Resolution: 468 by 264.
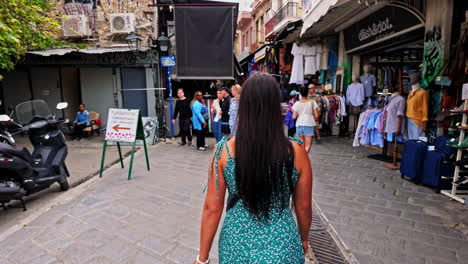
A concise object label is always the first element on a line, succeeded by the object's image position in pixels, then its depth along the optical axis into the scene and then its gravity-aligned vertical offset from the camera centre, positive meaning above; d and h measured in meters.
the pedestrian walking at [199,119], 8.34 -0.73
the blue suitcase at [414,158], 4.97 -1.14
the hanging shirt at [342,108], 9.27 -0.48
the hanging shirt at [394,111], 5.81 -0.38
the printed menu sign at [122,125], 5.63 -0.59
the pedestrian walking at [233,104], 6.44 -0.24
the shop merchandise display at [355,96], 8.91 -0.10
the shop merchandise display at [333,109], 9.23 -0.51
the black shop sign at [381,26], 6.25 +1.61
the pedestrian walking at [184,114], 9.03 -0.62
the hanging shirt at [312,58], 10.42 +1.25
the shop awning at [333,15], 5.90 +2.07
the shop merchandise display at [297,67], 10.63 +0.95
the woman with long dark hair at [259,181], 1.38 -0.43
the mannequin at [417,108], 5.40 -0.29
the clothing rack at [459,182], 4.25 -1.32
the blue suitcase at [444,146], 4.52 -0.85
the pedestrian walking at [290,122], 8.91 -0.89
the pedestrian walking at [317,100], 8.95 -0.22
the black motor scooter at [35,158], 3.90 -0.95
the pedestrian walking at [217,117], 8.12 -0.64
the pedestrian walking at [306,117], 6.71 -0.55
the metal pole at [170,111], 10.14 -0.60
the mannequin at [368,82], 8.84 +0.32
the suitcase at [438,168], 4.56 -1.20
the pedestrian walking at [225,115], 7.67 -0.56
